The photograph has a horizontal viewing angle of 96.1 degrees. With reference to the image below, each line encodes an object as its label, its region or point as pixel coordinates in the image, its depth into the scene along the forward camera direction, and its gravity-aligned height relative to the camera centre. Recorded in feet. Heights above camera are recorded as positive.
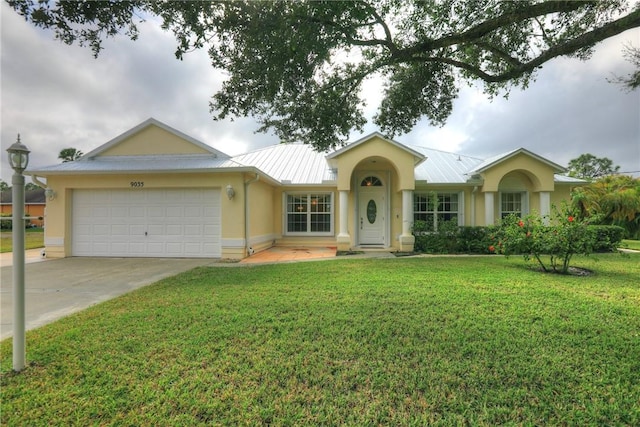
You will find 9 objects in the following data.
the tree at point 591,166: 151.74 +28.00
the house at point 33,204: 135.74 +6.31
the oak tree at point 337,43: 15.14 +10.65
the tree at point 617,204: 55.88 +2.70
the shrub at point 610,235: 39.81 -2.45
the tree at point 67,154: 158.20 +35.29
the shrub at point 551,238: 25.26 -1.87
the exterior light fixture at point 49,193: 37.11 +3.09
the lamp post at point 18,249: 10.50 -1.19
